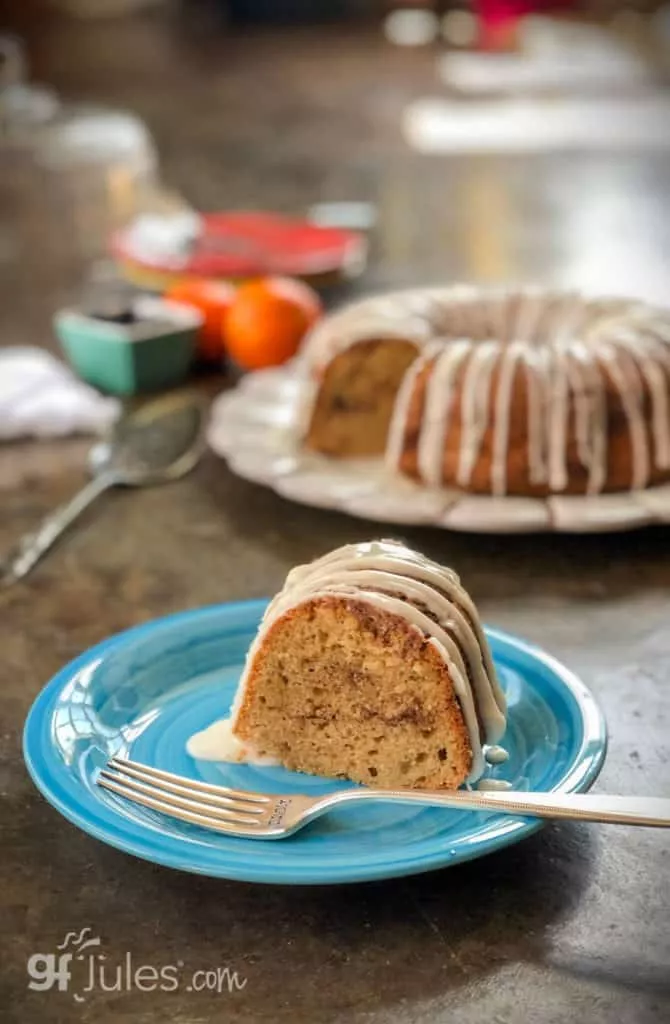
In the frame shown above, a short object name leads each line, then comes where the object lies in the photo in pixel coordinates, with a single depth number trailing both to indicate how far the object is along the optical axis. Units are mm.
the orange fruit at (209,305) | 2021
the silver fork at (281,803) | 869
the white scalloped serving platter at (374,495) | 1447
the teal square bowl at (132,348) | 1899
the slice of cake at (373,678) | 968
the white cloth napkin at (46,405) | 1789
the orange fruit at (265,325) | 1957
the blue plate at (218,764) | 871
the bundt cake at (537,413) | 1513
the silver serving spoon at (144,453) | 1588
